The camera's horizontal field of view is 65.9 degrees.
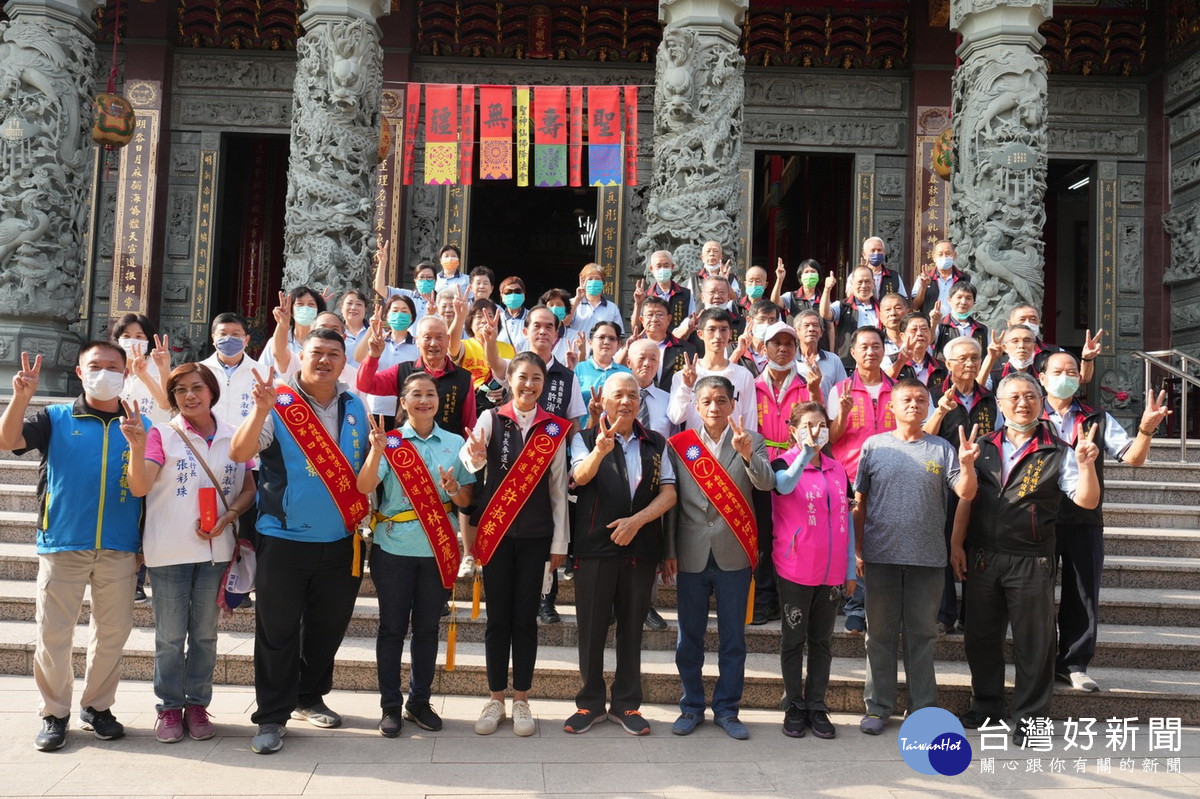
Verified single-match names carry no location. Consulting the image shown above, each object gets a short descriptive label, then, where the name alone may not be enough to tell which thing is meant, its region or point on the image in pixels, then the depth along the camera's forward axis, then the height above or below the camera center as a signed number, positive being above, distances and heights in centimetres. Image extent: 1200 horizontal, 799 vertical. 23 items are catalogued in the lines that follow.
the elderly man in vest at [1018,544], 457 -42
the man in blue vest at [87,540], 411 -50
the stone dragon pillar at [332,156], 938 +287
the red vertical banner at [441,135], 1039 +344
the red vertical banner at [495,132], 1055 +356
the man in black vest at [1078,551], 495 -48
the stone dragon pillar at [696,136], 920 +315
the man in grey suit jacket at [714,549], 460 -50
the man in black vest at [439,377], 505 +35
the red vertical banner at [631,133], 1020 +357
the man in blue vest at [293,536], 417 -46
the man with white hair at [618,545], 453 -49
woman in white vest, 419 -51
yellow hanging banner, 1040 +356
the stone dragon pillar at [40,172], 916 +255
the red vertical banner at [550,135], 1041 +349
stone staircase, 497 -118
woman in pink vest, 459 -56
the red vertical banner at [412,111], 1049 +376
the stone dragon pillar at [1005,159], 925 +303
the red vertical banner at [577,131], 1030 +354
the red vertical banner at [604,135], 1012 +342
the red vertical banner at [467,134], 1046 +348
